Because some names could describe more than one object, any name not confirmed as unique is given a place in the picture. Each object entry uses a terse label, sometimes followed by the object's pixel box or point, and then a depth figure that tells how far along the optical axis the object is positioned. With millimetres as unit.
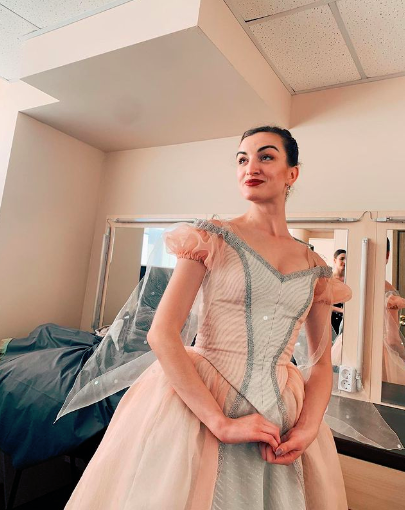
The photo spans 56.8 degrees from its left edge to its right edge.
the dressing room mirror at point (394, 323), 1717
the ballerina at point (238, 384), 719
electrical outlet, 1759
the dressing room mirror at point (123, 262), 2629
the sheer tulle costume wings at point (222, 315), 842
